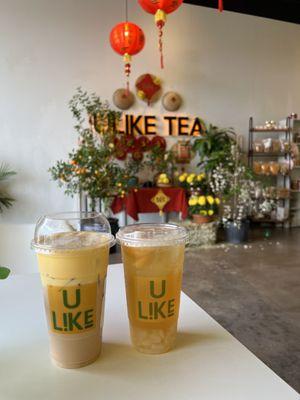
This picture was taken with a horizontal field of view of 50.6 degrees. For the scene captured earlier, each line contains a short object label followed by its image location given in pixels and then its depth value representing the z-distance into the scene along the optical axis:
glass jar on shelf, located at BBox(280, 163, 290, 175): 5.56
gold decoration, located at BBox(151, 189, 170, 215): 4.63
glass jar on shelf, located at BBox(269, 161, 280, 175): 5.49
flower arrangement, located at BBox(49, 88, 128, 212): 4.06
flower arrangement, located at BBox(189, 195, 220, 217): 4.46
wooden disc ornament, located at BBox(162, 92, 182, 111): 5.15
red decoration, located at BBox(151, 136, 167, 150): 5.11
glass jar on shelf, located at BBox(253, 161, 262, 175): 5.52
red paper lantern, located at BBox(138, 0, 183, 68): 2.57
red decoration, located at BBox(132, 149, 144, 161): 5.01
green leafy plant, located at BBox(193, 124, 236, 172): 4.79
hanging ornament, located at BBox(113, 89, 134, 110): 4.90
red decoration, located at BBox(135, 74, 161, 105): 5.01
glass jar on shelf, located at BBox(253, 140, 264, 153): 5.54
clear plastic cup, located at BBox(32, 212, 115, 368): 0.56
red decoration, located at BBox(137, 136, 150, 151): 5.04
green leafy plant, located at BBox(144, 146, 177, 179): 4.93
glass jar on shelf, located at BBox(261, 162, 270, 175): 5.49
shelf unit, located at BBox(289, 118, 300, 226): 5.93
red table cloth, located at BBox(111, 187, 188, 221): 4.53
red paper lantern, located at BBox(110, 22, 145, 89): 3.44
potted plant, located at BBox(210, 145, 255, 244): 4.64
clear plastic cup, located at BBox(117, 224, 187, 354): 0.60
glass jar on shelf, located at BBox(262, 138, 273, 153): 5.54
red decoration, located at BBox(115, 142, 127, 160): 4.78
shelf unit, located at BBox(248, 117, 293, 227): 5.56
